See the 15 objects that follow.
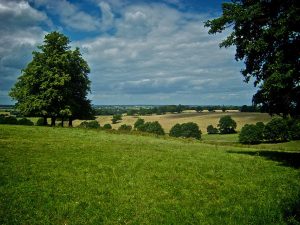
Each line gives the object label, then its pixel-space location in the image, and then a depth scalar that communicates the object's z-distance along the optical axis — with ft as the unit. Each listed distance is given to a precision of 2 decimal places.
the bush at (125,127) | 416.46
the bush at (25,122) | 203.72
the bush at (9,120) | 196.65
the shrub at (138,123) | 461.37
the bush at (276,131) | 333.62
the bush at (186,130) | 424.46
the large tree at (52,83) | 190.39
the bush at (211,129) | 453.17
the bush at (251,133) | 361.55
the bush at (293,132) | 319.62
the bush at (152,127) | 425.77
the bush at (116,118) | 531.41
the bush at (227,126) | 450.71
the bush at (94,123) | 396.53
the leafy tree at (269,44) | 78.79
